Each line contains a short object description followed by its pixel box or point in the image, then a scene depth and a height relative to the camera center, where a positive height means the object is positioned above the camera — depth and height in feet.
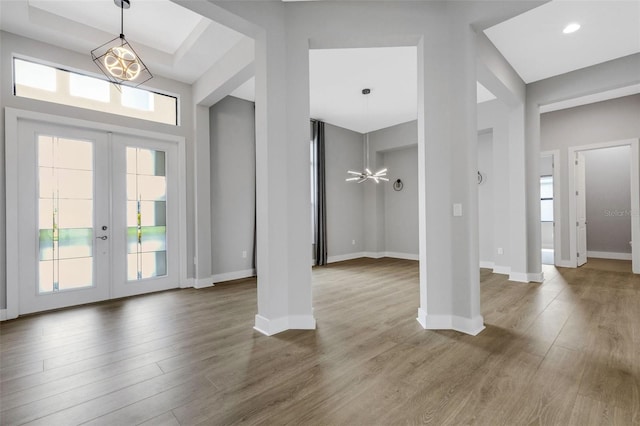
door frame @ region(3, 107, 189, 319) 10.62 +0.68
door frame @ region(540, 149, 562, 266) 19.25 +0.04
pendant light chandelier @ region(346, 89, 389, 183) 25.38 +5.19
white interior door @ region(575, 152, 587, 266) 19.22 +0.02
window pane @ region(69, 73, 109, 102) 12.37 +5.58
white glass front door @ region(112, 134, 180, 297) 13.38 +0.01
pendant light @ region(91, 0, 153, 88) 9.78 +5.32
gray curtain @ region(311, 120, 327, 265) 21.63 +1.28
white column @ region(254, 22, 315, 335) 9.20 +0.75
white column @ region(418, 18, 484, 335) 9.14 +0.98
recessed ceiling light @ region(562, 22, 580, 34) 10.89 +6.91
